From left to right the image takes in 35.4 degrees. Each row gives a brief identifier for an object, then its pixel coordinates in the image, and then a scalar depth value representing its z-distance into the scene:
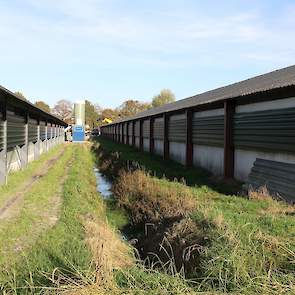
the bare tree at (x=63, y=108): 142.38
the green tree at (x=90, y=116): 128.88
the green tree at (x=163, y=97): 121.49
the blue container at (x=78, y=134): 67.12
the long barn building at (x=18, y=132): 14.99
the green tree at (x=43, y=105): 118.84
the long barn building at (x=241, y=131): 11.58
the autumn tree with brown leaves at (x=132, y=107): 128.05
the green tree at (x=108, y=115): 130.20
